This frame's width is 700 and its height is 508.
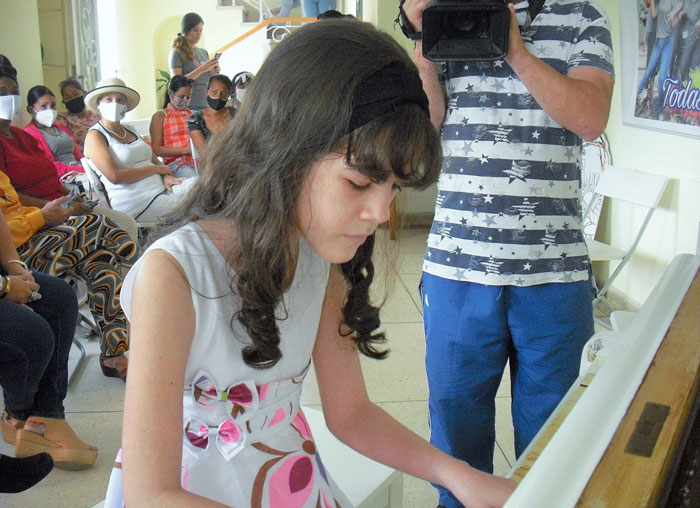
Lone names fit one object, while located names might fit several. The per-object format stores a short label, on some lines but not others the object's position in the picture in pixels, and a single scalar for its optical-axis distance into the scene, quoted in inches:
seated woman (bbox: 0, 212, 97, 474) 84.7
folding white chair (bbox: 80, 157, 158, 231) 151.8
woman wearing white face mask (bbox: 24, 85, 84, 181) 179.0
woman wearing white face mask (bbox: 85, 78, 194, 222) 152.7
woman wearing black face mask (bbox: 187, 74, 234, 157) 194.7
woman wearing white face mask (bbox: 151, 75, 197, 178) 208.8
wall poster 117.9
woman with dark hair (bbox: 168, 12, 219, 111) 243.6
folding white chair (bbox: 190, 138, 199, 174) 194.4
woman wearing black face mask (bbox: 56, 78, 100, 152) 212.8
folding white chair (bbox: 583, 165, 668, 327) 126.4
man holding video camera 52.5
